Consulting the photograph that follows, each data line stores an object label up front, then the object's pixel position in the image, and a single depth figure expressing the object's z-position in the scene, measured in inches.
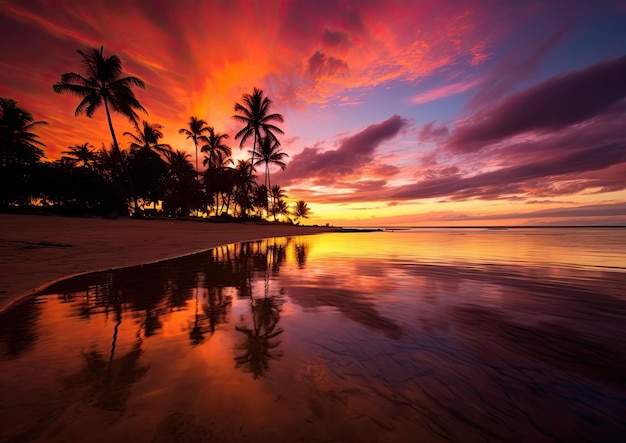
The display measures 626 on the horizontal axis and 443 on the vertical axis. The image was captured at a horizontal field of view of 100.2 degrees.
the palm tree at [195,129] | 1498.5
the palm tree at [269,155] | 1467.8
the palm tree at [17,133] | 911.7
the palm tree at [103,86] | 831.7
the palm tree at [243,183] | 1456.7
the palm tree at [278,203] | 2258.4
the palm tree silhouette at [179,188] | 1344.7
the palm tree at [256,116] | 1296.8
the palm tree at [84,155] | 1227.9
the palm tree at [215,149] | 1503.4
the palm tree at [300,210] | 2893.7
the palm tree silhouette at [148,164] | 1235.2
